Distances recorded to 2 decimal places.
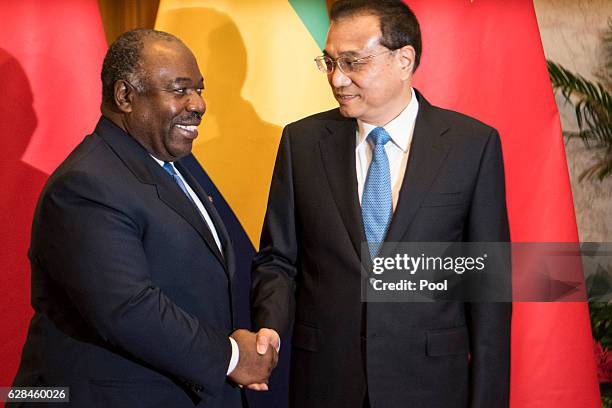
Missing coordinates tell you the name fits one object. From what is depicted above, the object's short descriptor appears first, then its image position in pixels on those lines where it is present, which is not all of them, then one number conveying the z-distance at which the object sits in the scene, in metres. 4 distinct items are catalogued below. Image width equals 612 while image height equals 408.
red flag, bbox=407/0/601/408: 2.94
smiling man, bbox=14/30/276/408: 1.83
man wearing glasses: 2.26
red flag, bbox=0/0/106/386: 2.93
